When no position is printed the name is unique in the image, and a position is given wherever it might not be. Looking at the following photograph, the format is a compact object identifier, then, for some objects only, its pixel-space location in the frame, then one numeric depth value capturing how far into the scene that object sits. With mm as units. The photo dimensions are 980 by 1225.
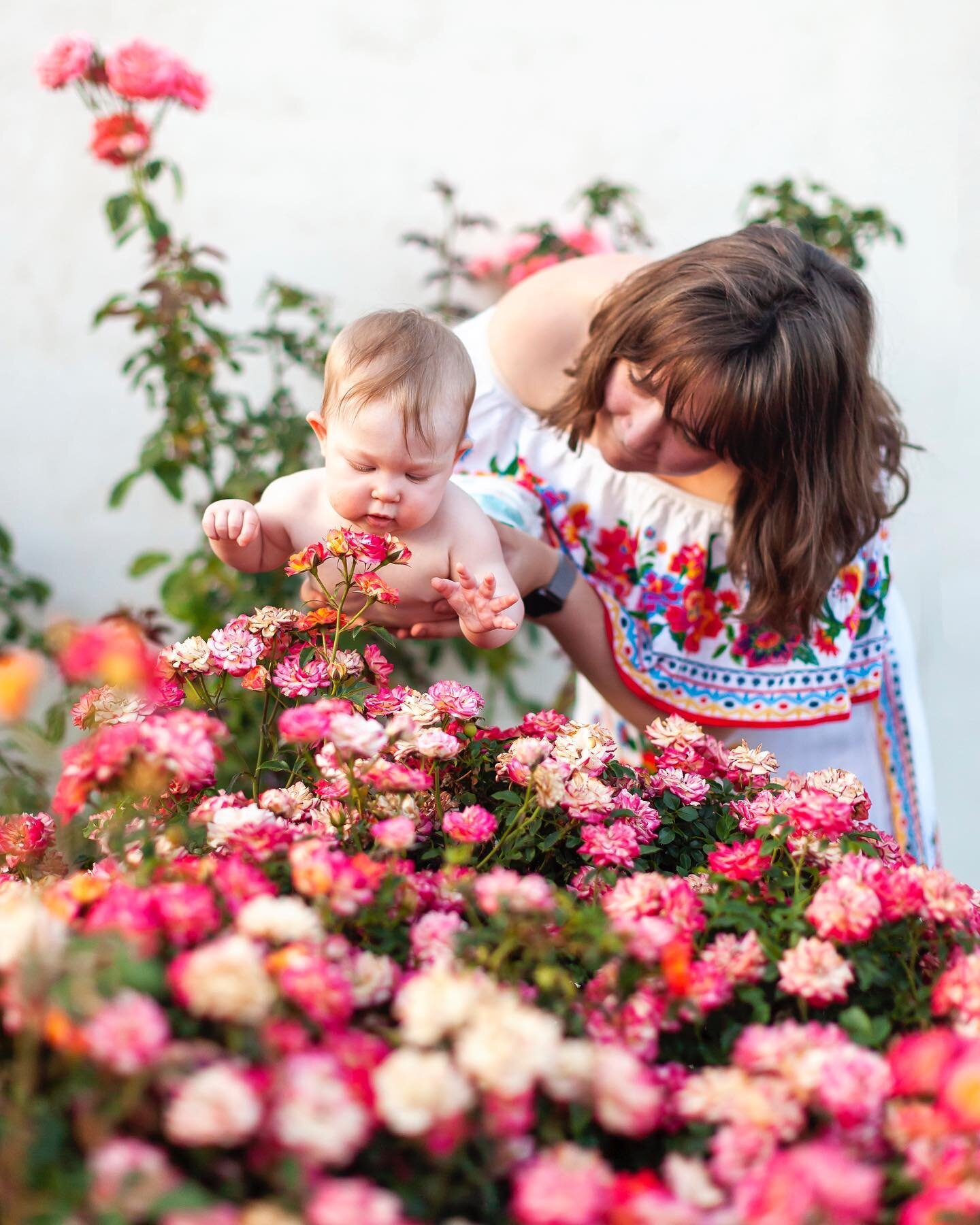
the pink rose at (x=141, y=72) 1728
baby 1064
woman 1339
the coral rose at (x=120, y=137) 1761
